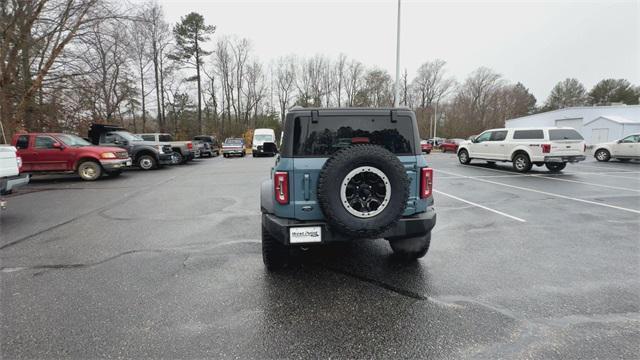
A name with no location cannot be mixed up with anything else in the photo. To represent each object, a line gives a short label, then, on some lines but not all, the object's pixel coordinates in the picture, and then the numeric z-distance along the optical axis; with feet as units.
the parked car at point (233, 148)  82.38
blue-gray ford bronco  9.77
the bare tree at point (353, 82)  191.21
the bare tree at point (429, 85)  209.46
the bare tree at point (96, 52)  50.83
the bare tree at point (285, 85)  181.68
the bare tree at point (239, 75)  159.12
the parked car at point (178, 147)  57.66
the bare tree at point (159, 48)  113.29
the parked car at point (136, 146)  48.08
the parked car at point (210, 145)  80.43
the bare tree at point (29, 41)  43.21
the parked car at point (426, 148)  97.81
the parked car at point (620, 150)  56.03
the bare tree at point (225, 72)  155.18
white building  104.08
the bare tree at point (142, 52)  106.32
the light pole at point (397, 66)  64.34
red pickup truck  35.27
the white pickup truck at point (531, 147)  39.50
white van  87.19
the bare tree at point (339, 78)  190.90
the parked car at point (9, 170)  18.76
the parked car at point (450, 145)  117.04
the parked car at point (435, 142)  144.13
